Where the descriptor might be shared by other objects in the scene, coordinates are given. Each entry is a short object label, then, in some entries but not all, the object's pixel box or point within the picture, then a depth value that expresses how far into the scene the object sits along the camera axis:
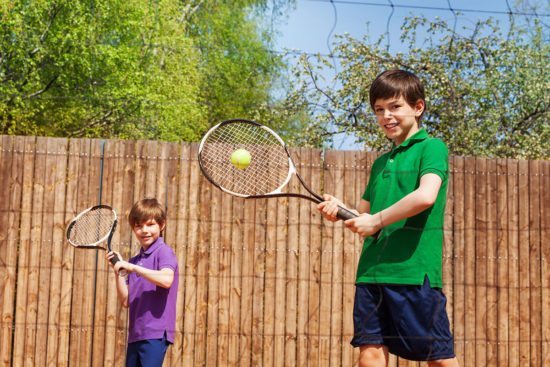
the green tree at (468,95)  11.25
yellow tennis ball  4.48
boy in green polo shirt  3.00
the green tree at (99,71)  14.74
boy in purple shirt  3.96
